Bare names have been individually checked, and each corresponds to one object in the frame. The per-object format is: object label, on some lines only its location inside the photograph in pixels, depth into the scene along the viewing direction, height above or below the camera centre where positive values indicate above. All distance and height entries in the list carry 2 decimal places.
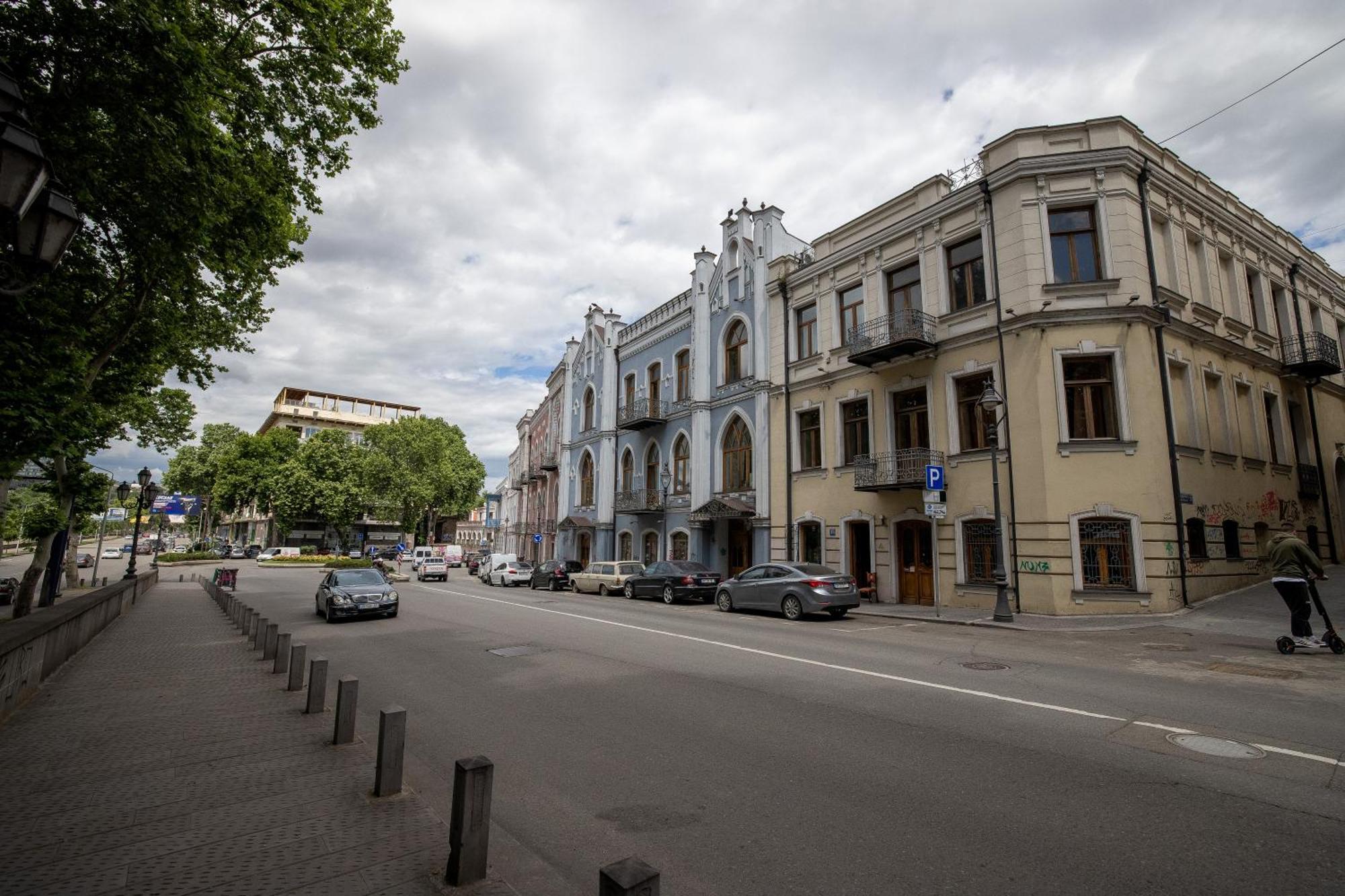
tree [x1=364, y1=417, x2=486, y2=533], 58.88 +6.46
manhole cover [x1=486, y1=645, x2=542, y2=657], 10.96 -1.93
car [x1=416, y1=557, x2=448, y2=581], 36.72 -1.78
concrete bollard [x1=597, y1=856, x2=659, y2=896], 2.25 -1.19
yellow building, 15.76 +4.68
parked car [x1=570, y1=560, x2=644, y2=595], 26.06 -1.47
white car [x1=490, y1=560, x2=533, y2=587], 33.53 -1.75
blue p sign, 16.39 +1.70
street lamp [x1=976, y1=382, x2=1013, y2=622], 14.67 +0.38
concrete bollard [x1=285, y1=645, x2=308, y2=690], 8.04 -1.63
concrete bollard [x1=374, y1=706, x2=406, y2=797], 4.64 -1.55
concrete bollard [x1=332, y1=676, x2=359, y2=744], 5.82 -1.56
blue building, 25.67 +5.53
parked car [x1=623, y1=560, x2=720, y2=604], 21.83 -1.37
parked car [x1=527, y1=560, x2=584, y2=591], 30.23 -1.69
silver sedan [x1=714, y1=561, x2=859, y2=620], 16.00 -1.22
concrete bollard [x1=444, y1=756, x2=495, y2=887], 3.40 -1.52
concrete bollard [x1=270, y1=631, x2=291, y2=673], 9.25 -1.66
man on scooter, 9.70 -0.43
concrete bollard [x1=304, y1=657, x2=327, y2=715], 6.95 -1.64
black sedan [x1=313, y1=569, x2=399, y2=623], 15.98 -1.47
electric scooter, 9.42 -1.36
